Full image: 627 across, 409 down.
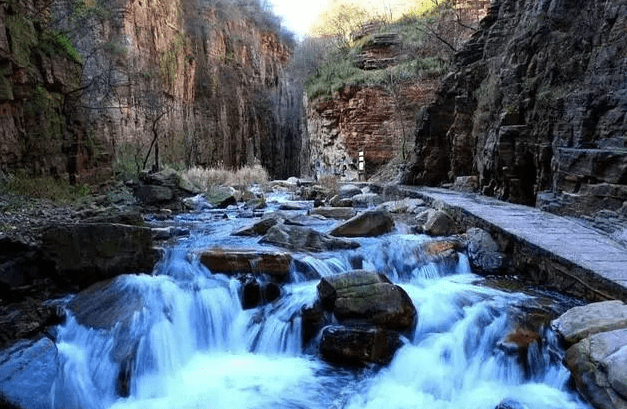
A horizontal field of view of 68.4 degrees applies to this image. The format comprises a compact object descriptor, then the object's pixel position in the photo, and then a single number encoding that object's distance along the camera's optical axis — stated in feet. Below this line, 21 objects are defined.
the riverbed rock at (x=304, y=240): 22.35
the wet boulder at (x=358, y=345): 14.30
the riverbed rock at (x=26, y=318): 13.46
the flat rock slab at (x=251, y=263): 18.79
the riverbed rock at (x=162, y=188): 38.34
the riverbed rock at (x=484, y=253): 20.07
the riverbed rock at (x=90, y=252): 17.26
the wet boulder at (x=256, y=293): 17.71
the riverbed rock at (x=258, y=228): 25.93
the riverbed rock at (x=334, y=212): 32.96
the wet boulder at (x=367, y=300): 15.26
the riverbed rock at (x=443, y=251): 20.84
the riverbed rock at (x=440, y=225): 25.31
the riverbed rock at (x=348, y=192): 43.49
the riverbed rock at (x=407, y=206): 33.35
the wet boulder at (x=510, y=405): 11.71
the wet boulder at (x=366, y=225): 25.49
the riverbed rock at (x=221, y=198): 40.86
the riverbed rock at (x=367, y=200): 40.70
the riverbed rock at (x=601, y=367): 10.26
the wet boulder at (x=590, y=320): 12.03
